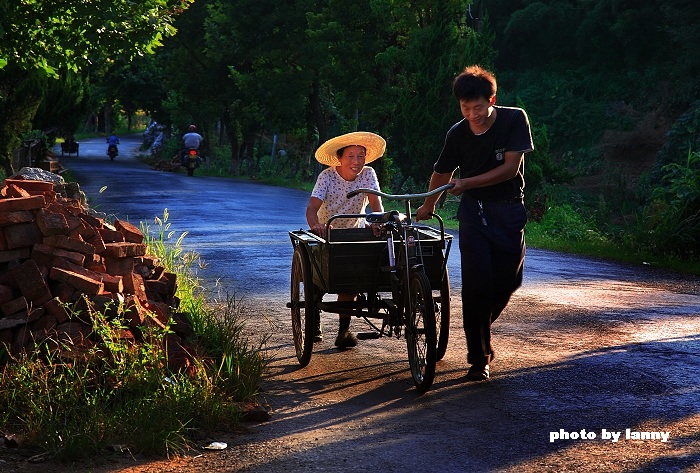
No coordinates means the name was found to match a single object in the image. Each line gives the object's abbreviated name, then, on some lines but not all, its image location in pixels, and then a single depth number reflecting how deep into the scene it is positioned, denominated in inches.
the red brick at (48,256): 556.4
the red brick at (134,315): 547.8
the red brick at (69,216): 577.9
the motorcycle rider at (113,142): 4852.4
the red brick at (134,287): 579.0
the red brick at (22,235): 557.6
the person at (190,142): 3385.8
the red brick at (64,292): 536.8
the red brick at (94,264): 573.3
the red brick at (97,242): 586.9
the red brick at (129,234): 634.8
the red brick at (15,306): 533.3
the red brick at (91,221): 612.4
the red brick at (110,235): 615.5
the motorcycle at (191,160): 3309.5
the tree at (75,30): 1266.0
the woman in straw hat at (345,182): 662.5
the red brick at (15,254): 557.5
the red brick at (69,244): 565.0
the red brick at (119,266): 593.3
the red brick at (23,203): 561.9
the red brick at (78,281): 541.6
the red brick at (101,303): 531.2
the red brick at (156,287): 623.5
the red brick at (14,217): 555.8
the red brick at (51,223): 561.9
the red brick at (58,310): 529.3
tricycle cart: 545.3
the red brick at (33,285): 537.3
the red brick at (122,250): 594.2
